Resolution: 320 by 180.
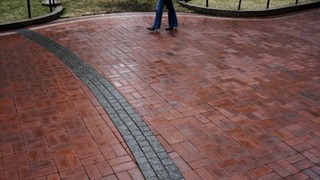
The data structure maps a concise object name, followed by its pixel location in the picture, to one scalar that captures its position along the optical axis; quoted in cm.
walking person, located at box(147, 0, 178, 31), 823
